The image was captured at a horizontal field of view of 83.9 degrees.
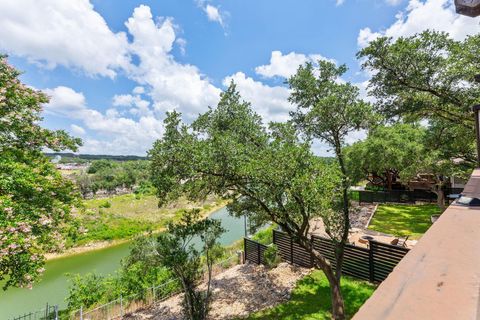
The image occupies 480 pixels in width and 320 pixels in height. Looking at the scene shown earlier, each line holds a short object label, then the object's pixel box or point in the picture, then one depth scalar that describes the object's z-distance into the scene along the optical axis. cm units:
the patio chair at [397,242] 1062
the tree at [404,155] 1402
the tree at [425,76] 845
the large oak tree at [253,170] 589
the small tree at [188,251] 727
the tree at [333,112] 725
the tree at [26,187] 593
